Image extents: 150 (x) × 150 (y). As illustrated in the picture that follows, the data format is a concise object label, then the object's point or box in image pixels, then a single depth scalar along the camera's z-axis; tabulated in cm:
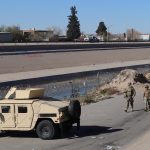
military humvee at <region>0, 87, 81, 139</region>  1761
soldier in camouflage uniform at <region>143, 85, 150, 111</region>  2428
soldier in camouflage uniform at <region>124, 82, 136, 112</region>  2436
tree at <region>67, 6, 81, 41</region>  19375
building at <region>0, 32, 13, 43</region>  14558
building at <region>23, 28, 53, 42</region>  18212
